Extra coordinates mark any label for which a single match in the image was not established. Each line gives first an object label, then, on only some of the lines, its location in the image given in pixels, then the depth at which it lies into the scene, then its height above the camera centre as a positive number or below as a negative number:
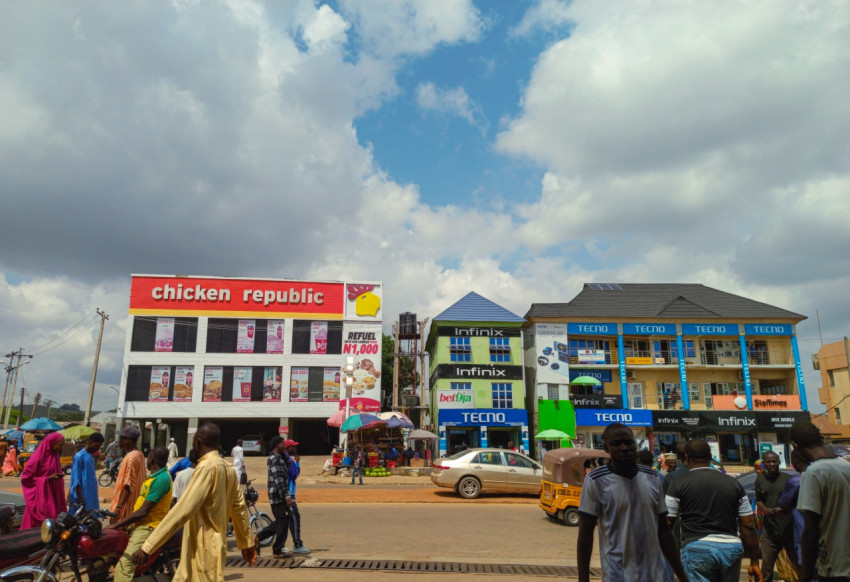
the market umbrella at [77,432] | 26.97 -0.67
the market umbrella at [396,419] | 25.64 -0.07
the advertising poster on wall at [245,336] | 39.38 +5.45
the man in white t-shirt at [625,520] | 3.43 -0.61
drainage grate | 7.99 -2.05
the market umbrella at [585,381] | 35.25 +2.20
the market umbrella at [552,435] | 28.67 -0.86
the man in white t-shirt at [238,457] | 13.73 -0.93
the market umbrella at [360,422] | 24.41 -0.19
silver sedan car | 16.70 -1.67
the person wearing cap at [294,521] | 8.72 -1.56
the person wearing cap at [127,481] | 6.16 -0.70
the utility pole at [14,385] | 52.41 +2.87
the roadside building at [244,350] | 38.34 +4.54
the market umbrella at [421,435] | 27.88 -0.84
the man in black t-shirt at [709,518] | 4.40 -0.78
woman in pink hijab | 7.02 -0.80
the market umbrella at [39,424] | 23.72 -0.26
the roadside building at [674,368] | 36.03 +3.18
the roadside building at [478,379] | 35.16 +2.38
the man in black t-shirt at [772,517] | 5.36 -1.00
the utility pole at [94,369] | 35.34 +2.94
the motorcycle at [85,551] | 5.04 -1.22
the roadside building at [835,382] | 46.72 +2.92
